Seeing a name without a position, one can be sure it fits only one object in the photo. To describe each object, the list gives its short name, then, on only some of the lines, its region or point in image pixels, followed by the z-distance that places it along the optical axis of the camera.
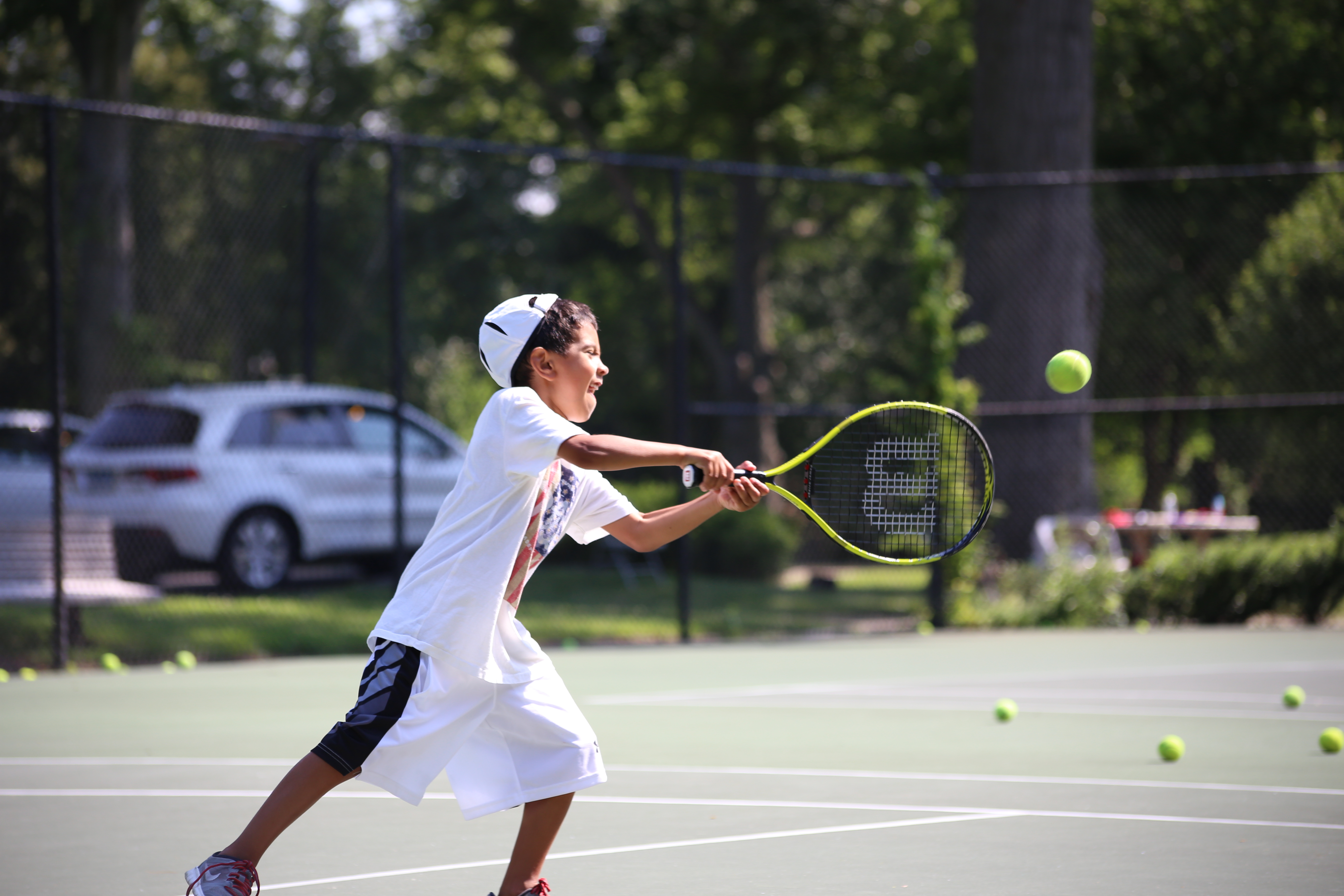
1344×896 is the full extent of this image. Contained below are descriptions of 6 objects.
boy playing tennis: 6.04
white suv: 19.42
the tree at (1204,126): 32.19
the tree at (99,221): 23.67
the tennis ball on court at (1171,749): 10.63
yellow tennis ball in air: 9.37
